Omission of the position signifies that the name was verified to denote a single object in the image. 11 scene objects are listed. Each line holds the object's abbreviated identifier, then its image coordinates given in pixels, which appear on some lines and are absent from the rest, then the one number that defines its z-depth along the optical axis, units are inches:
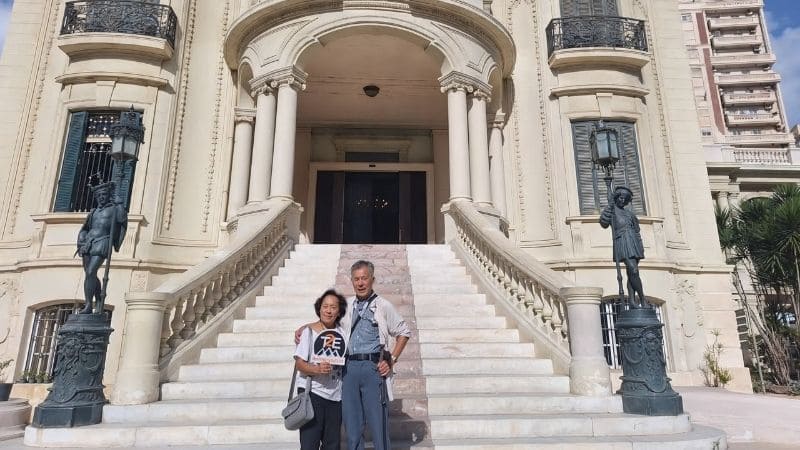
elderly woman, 117.9
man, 121.0
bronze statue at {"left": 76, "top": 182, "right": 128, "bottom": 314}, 209.3
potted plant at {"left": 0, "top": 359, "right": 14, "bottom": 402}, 216.8
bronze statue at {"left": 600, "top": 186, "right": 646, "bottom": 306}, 224.4
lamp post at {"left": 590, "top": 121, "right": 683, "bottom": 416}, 188.1
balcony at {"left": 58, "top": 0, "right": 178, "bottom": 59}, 435.2
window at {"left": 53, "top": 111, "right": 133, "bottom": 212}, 418.0
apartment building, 1931.6
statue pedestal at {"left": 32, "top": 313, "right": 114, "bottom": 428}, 167.5
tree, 448.5
